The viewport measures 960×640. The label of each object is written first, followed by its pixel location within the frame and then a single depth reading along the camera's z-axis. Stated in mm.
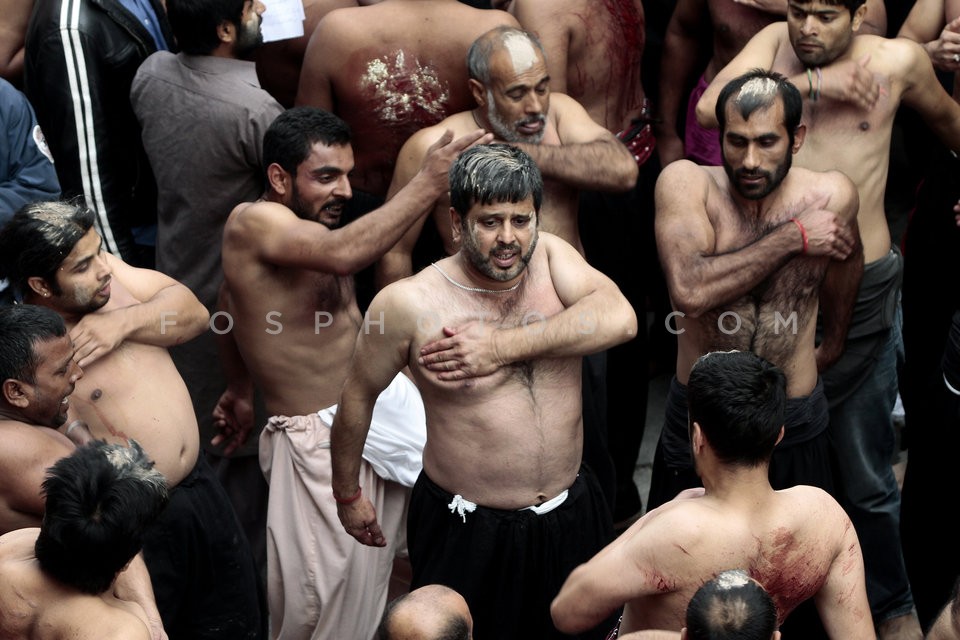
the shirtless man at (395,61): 11375
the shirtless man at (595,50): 11922
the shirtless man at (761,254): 9469
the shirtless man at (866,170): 10508
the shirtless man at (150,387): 8984
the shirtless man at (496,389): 8602
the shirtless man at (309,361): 10086
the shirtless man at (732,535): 6793
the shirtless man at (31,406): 8016
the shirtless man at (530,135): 10594
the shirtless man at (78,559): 6812
